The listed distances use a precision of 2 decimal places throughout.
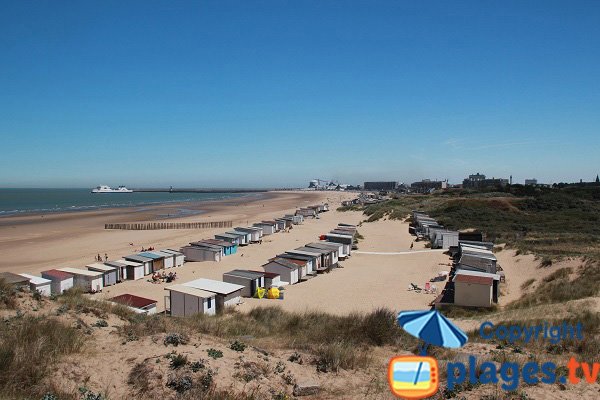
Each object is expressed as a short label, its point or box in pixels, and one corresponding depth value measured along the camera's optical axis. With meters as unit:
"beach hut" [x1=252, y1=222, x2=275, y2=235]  52.12
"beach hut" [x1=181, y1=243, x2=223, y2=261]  34.69
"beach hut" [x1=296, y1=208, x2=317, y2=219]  75.97
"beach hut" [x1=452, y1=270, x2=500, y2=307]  20.02
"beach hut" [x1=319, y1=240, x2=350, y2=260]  34.50
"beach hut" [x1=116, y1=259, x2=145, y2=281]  28.52
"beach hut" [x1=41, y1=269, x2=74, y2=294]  23.33
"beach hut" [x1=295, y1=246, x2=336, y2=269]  30.91
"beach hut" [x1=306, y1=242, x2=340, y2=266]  32.25
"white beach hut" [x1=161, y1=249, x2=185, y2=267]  32.70
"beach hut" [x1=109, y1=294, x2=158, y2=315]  17.73
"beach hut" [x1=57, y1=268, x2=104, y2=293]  24.43
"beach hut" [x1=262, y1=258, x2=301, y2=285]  26.14
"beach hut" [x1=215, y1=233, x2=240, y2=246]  40.42
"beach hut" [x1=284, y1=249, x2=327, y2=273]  29.67
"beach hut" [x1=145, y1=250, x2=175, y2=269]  31.57
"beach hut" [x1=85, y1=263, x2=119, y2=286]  26.41
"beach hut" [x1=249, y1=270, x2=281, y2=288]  24.27
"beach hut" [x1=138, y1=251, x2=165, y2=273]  30.36
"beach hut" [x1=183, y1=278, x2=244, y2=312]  19.83
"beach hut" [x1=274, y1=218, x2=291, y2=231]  55.54
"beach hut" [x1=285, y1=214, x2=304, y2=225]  64.34
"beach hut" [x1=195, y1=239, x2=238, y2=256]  37.12
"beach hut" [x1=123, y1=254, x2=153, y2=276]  29.47
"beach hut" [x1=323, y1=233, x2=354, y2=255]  36.30
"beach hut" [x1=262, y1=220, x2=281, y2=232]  53.56
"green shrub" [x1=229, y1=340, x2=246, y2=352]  9.34
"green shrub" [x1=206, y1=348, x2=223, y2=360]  8.76
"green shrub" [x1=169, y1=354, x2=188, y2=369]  8.00
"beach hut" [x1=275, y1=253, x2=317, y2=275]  28.39
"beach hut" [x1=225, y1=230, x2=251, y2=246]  43.38
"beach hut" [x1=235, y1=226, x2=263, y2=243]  45.41
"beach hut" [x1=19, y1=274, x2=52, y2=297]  21.54
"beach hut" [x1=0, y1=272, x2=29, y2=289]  20.70
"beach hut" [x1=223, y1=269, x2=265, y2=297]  23.41
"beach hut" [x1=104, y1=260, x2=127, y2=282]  27.70
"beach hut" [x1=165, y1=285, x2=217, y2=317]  18.45
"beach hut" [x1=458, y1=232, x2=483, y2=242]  37.22
